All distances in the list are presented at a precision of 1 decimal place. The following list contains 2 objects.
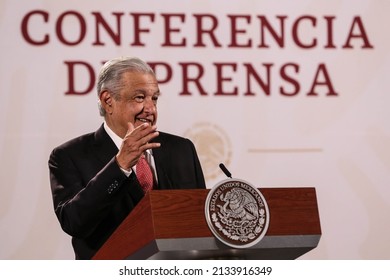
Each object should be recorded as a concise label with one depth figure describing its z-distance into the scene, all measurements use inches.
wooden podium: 181.2
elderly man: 207.9
